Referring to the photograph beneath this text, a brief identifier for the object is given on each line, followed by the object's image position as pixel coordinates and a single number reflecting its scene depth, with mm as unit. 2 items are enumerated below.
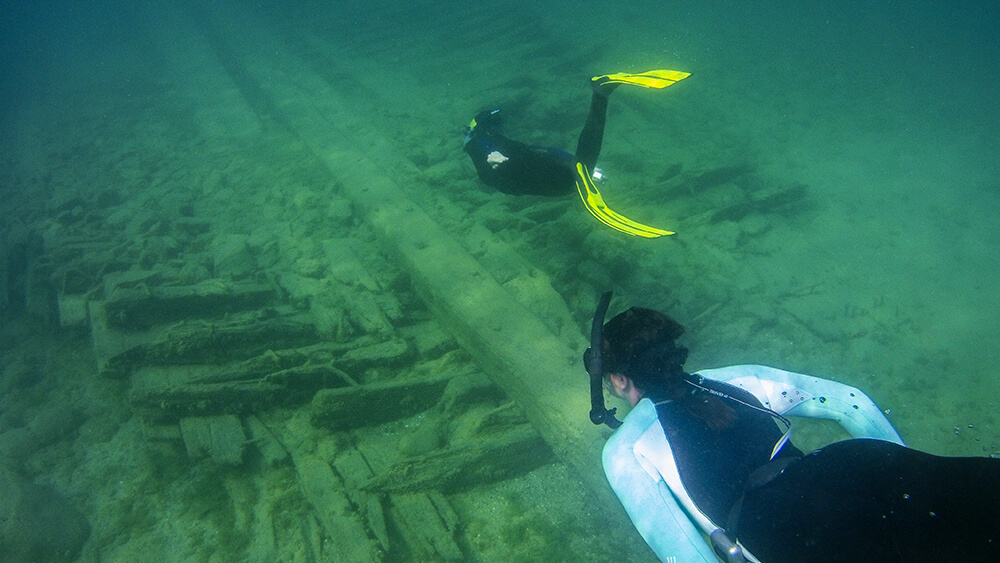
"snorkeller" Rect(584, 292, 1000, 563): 1321
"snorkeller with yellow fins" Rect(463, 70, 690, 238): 3830
